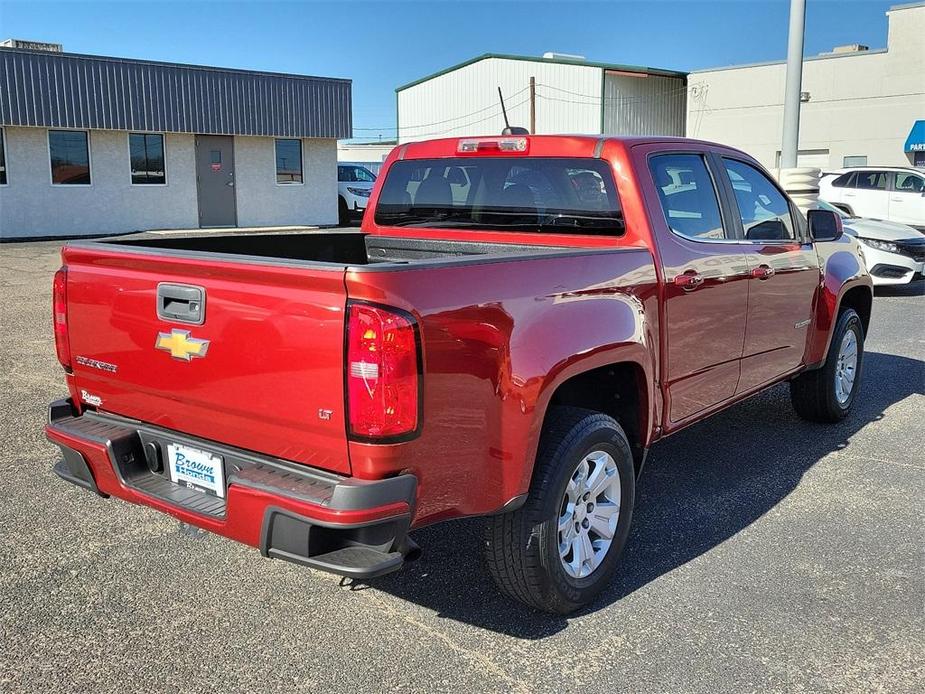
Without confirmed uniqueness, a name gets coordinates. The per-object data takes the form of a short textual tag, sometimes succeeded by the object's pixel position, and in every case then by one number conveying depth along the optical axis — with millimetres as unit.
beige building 29516
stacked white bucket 14648
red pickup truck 2688
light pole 14133
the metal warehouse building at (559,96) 37344
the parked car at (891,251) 12469
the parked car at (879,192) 16734
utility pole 37281
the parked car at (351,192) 27156
